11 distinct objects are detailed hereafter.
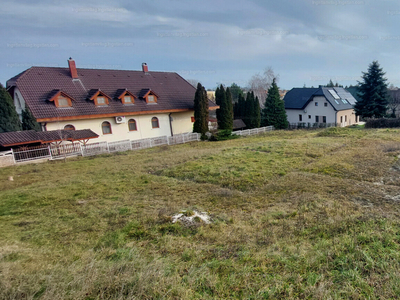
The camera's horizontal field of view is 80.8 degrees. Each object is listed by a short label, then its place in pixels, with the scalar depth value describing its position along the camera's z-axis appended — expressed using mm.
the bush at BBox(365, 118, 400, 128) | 22519
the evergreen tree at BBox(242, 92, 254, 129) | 27656
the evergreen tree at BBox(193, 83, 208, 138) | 21250
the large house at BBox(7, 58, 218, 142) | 16797
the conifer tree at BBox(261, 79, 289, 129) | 28891
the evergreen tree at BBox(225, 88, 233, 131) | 23484
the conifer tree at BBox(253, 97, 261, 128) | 27359
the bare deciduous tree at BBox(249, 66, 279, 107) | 48219
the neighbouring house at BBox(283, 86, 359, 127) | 29156
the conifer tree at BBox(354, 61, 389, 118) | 25953
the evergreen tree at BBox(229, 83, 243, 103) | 56169
